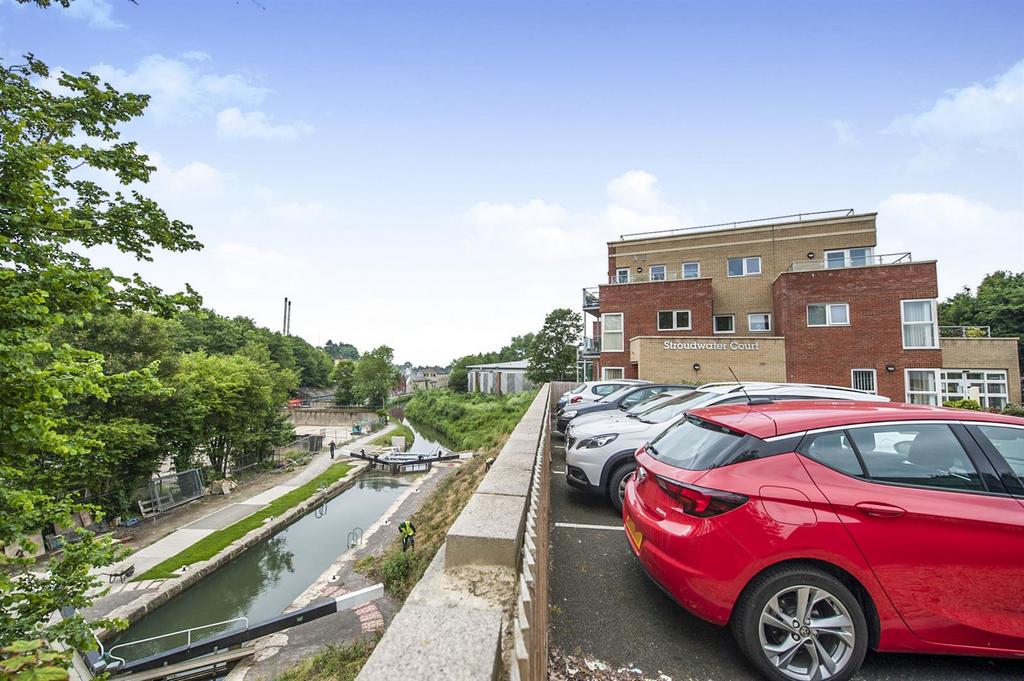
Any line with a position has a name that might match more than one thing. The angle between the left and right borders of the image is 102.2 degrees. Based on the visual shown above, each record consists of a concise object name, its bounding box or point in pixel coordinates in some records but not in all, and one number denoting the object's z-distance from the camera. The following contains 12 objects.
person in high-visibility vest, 11.68
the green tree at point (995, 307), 32.16
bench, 12.53
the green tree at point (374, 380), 62.19
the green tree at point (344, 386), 63.28
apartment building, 16.81
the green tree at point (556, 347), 44.38
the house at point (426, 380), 92.94
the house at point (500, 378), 53.84
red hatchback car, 2.42
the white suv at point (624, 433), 5.41
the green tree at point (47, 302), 3.55
